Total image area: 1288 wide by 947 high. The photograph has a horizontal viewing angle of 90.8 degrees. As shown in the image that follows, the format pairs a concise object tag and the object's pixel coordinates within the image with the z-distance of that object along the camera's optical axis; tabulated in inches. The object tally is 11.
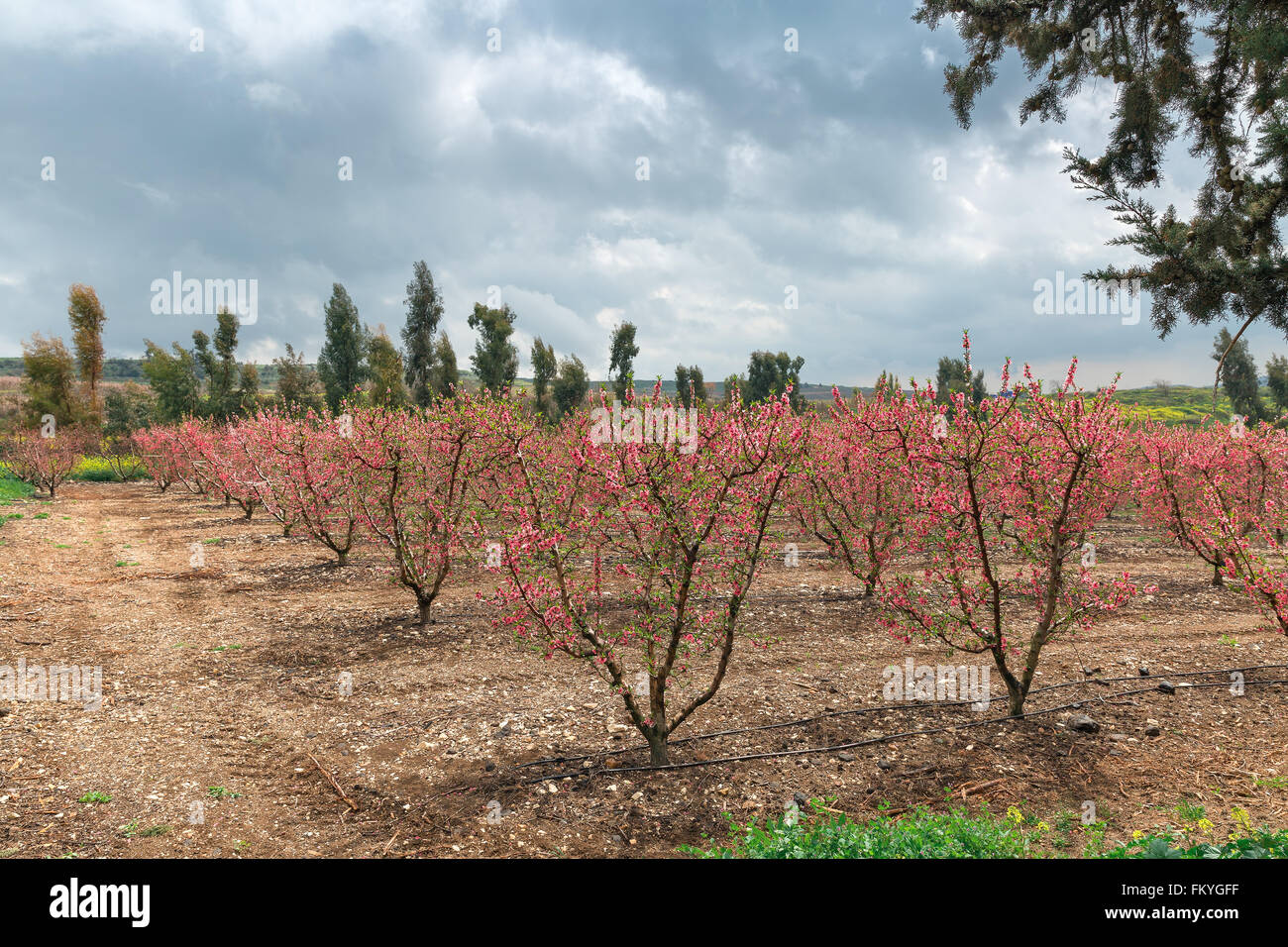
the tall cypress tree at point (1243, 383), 2352.4
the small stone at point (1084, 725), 298.5
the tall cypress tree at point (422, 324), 2145.7
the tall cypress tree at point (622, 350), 2299.5
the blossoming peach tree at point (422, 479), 424.2
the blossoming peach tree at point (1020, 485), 264.7
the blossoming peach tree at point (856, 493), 477.4
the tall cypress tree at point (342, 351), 2011.6
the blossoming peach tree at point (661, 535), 238.1
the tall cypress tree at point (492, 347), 2030.0
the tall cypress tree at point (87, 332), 2187.5
